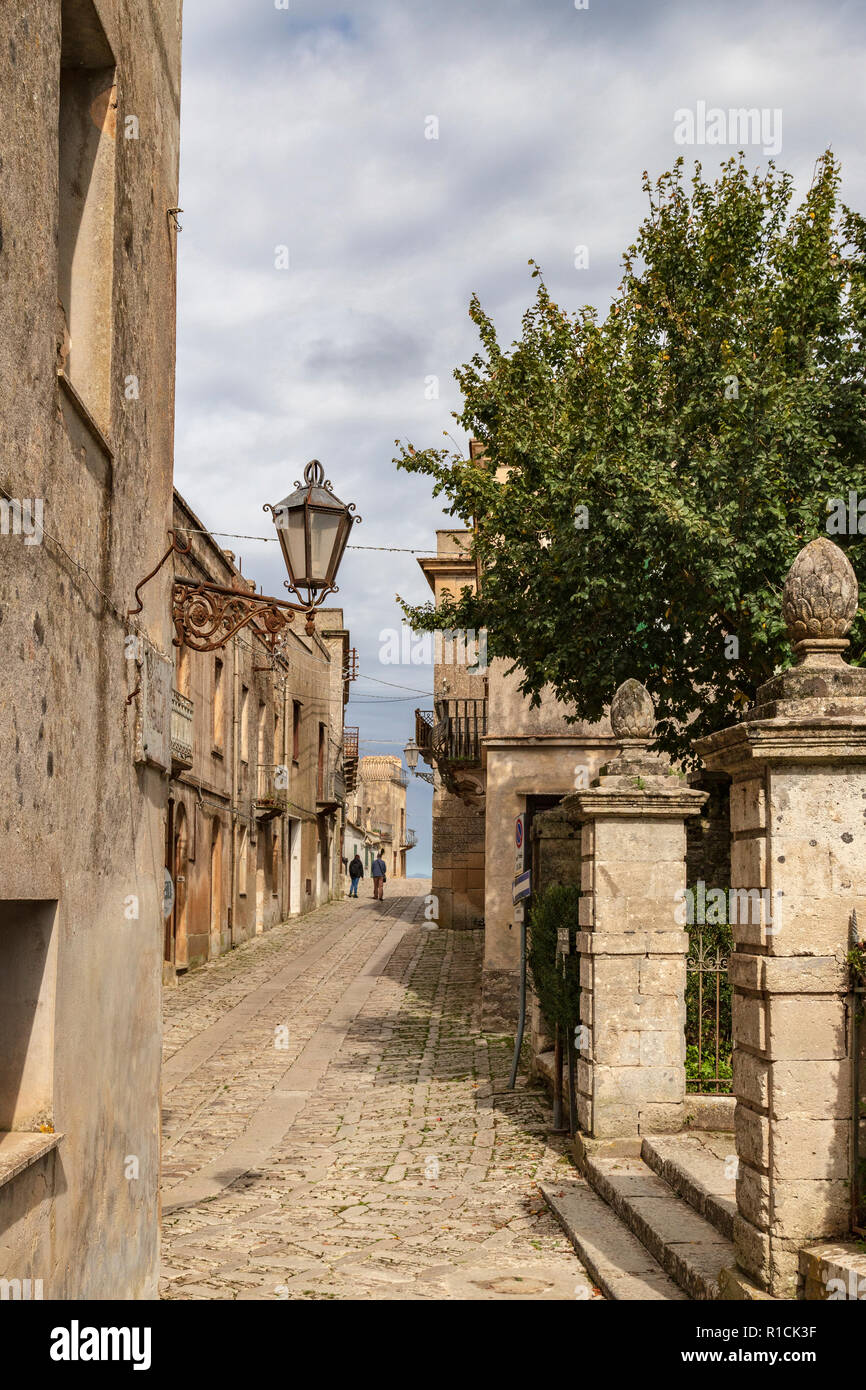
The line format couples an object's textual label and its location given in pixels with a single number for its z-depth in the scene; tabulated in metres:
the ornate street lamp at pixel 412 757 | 29.75
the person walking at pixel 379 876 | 37.69
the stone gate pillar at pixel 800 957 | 5.21
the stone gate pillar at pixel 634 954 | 9.62
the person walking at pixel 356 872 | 42.22
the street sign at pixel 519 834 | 12.64
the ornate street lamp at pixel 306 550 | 6.84
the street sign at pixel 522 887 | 12.48
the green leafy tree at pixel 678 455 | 11.64
